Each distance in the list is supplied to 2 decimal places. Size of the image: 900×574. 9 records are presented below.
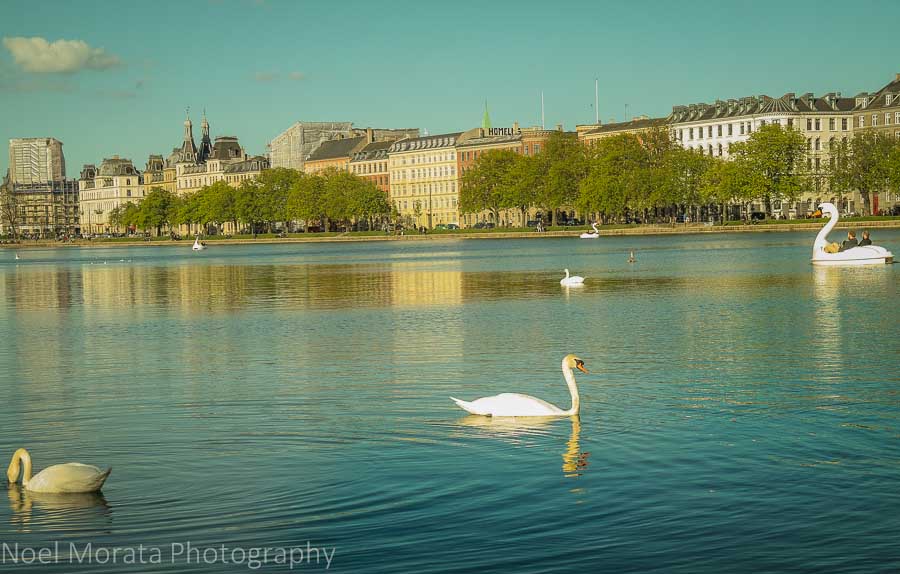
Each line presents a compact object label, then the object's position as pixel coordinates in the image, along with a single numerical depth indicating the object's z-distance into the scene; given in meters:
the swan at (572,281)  49.91
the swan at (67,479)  13.62
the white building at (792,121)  178.00
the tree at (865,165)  137.00
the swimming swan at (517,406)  17.80
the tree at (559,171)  166.62
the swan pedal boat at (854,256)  58.81
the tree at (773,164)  136.62
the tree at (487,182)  181.40
